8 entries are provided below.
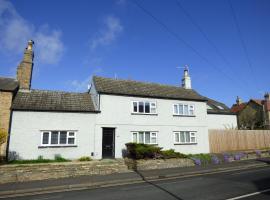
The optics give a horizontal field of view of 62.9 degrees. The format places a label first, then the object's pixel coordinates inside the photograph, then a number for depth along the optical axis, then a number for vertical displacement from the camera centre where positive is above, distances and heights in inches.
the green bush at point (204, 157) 713.6 -49.3
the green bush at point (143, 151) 637.5 -25.1
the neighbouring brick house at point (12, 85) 623.3 +183.6
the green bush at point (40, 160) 585.3 -48.5
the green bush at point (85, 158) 664.5 -47.0
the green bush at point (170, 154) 665.0 -36.0
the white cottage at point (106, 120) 660.1 +76.6
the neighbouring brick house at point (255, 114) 1560.0 +213.3
